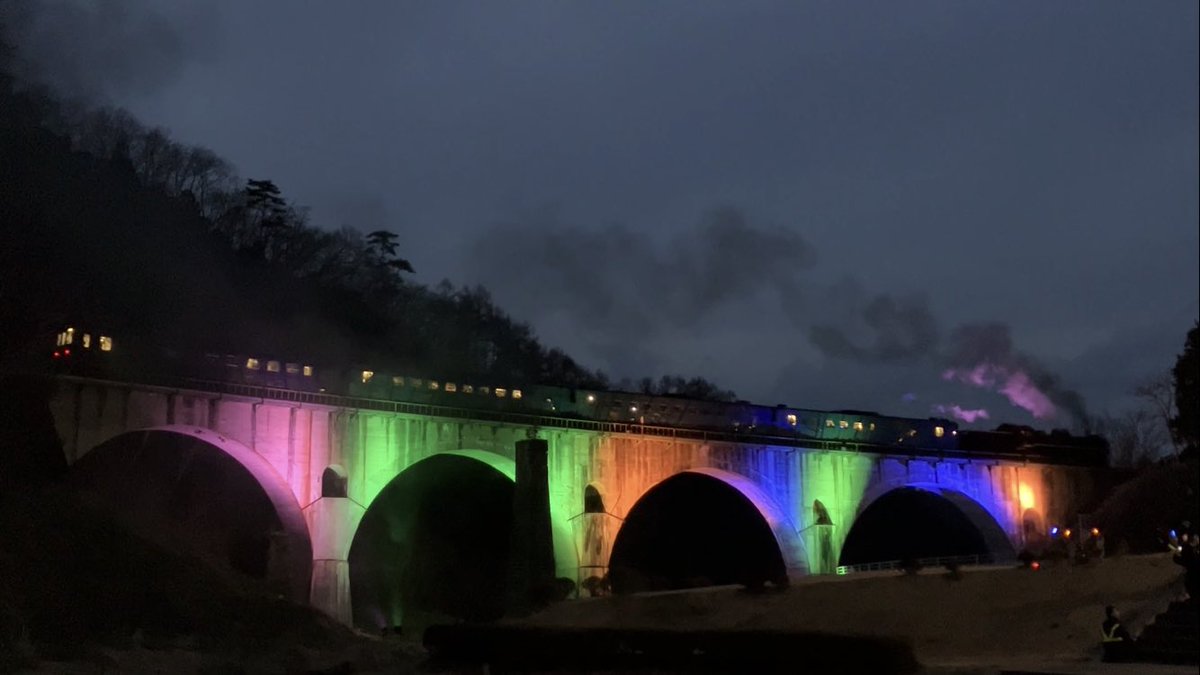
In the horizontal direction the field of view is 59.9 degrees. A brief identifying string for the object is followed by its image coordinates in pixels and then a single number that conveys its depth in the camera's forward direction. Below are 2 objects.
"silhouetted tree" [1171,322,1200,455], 61.12
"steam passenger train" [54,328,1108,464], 43.56
